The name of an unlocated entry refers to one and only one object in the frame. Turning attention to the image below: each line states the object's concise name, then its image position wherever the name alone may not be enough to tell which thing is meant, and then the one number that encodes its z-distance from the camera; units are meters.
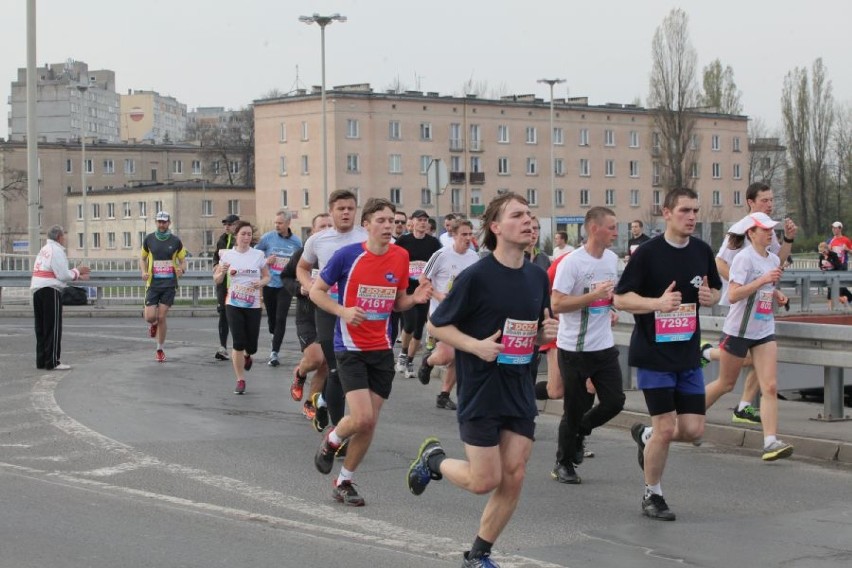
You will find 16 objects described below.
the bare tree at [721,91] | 101.44
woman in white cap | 10.17
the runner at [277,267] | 16.38
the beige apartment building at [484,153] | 91.50
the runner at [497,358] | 6.29
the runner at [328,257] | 9.54
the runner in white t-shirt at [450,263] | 12.88
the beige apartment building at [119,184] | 103.38
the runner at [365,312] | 8.39
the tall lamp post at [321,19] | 51.97
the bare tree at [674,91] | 82.88
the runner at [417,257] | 15.57
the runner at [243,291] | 14.12
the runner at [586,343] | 9.05
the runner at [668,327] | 7.91
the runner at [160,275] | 17.33
